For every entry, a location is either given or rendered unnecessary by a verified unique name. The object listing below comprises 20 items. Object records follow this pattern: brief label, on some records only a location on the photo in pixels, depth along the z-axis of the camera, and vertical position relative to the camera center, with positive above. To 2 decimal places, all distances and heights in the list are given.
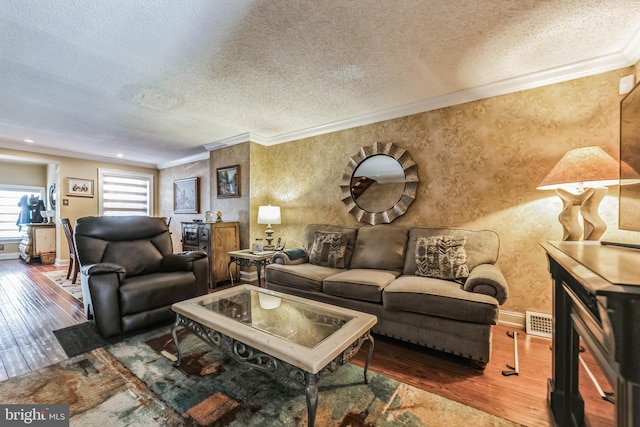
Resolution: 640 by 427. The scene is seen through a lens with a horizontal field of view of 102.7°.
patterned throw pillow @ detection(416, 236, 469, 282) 2.28 -0.43
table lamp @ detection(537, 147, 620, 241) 1.74 +0.21
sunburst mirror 3.03 +0.36
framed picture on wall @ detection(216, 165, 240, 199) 4.27 +0.53
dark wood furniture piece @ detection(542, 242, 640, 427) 0.62 -0.36
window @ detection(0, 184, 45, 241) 5.96 +0.13
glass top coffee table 1.18 -0.70
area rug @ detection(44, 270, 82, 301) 3.43 -1.06
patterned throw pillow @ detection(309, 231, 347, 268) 2.98 -0.45
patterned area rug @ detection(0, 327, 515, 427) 1.33 -1.07
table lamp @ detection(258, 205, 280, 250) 3.78 -0.06
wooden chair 3.75 -0.49
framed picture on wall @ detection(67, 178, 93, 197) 5.31 +0.54
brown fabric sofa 1.83 -0.61
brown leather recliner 2.15 -0.59
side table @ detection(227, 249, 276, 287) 3.39 -0.62
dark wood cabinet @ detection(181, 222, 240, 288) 3.81 -0.46
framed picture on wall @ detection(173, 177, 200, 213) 5.50 +0.38
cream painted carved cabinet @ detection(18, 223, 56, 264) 5.38 -0.58
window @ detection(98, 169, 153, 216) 5.84 +0.48
